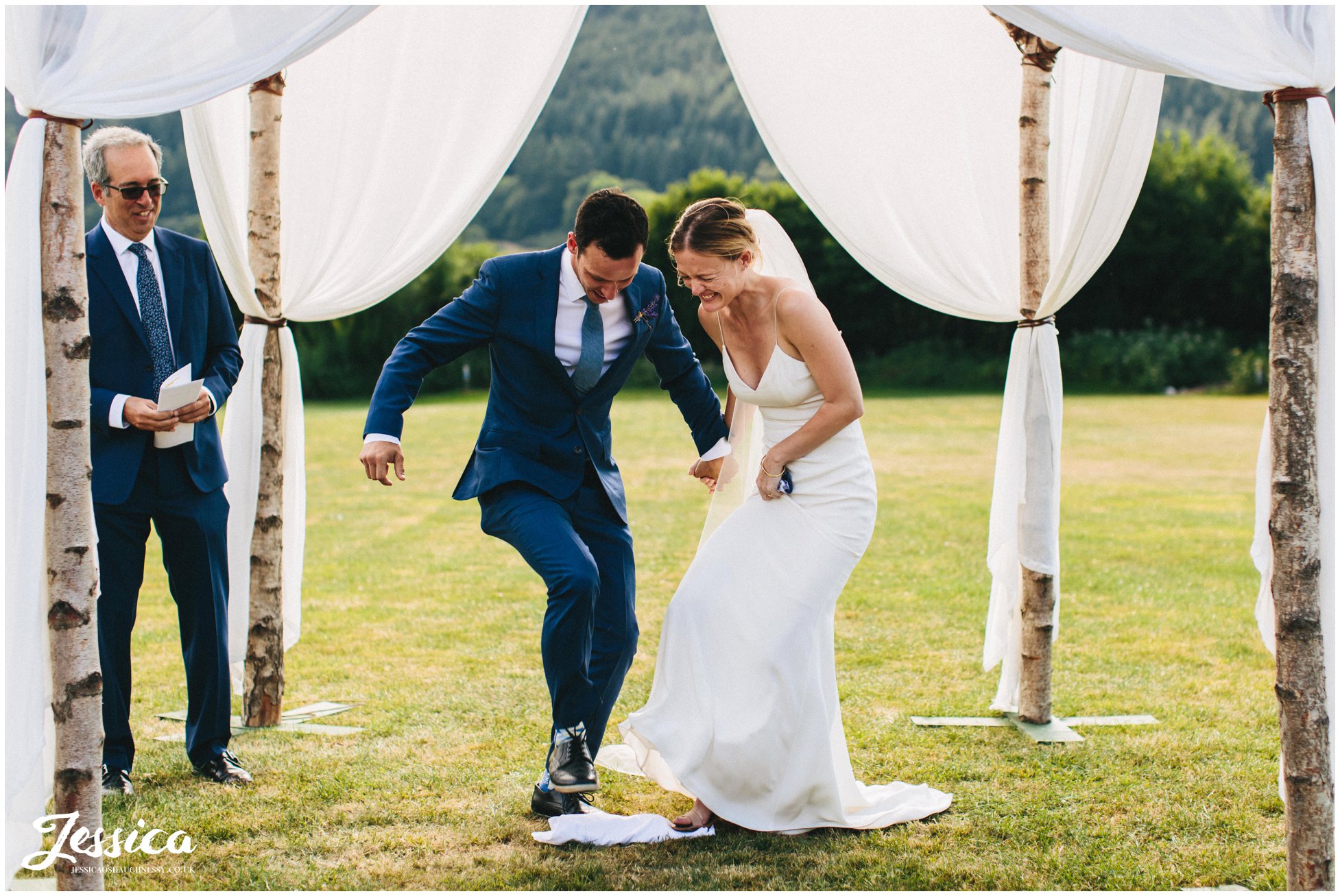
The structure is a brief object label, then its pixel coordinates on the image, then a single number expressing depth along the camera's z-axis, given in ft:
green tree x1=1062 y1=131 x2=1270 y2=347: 119.34
